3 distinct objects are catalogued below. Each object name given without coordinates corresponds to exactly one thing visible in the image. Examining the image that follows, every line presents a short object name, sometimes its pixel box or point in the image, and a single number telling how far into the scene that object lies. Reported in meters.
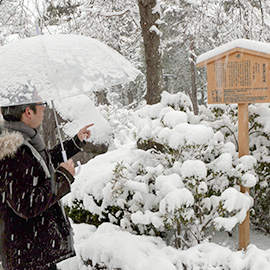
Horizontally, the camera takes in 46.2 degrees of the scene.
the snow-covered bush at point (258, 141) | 3.59
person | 1.93
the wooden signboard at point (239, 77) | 3.07
